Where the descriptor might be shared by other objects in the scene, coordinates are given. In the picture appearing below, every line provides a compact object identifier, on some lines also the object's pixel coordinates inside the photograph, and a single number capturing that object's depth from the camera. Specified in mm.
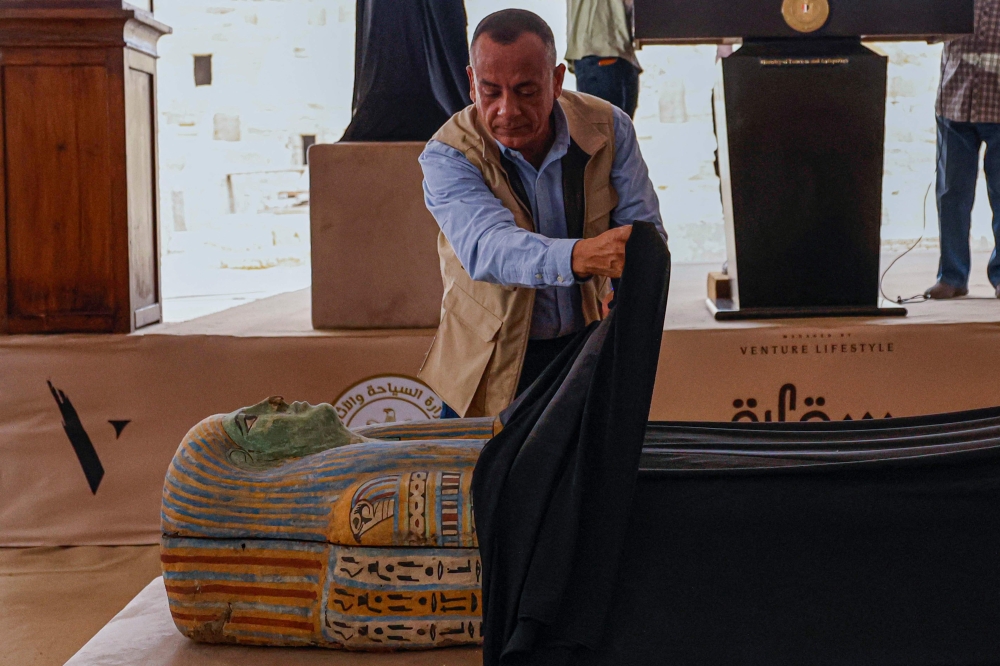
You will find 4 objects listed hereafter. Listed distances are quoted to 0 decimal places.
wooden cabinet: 7168
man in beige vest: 6055
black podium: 7119
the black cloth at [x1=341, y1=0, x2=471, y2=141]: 7477
